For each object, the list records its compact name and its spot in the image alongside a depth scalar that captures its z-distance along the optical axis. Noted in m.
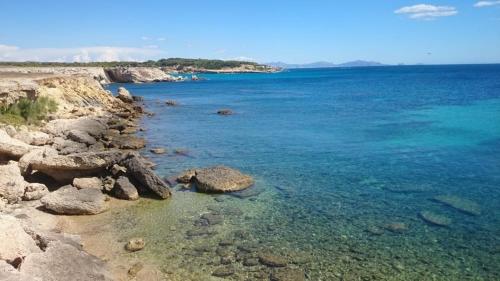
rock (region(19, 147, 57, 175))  19.57
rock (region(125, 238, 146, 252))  14.43
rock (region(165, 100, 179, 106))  66.44
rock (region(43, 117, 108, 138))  29.52
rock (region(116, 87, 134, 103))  61.92
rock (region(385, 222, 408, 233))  15.95
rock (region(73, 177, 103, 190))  19.52
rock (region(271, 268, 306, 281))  12.64
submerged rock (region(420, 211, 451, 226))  16.55
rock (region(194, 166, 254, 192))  20.80
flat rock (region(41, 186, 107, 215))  17.36
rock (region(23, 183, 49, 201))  18.04
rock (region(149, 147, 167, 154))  29.50
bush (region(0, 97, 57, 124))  28.22
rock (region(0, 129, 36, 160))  19.67
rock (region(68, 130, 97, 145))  28.31
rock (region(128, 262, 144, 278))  12.83
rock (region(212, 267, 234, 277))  12.96
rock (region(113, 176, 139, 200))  19.42
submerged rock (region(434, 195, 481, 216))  17.65
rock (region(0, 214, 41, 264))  9.92
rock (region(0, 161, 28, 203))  17.27
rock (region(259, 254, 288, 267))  13.49
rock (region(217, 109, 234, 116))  54.10
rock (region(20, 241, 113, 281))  9.70
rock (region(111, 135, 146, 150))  30.61
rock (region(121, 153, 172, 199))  19.94
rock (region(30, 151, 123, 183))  19.64
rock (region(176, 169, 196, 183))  22.34
